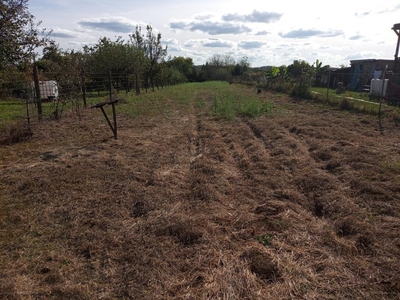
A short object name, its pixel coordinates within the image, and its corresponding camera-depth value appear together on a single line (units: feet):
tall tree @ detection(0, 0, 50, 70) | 31.47
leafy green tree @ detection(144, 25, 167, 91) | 98.58
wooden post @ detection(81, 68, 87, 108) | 40.63
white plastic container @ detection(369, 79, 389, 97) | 59.26
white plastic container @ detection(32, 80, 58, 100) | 40.81
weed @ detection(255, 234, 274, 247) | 10.53
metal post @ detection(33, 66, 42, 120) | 32.53
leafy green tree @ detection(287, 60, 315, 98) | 61.68
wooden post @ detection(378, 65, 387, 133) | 29.45
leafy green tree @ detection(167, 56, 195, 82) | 276.41
